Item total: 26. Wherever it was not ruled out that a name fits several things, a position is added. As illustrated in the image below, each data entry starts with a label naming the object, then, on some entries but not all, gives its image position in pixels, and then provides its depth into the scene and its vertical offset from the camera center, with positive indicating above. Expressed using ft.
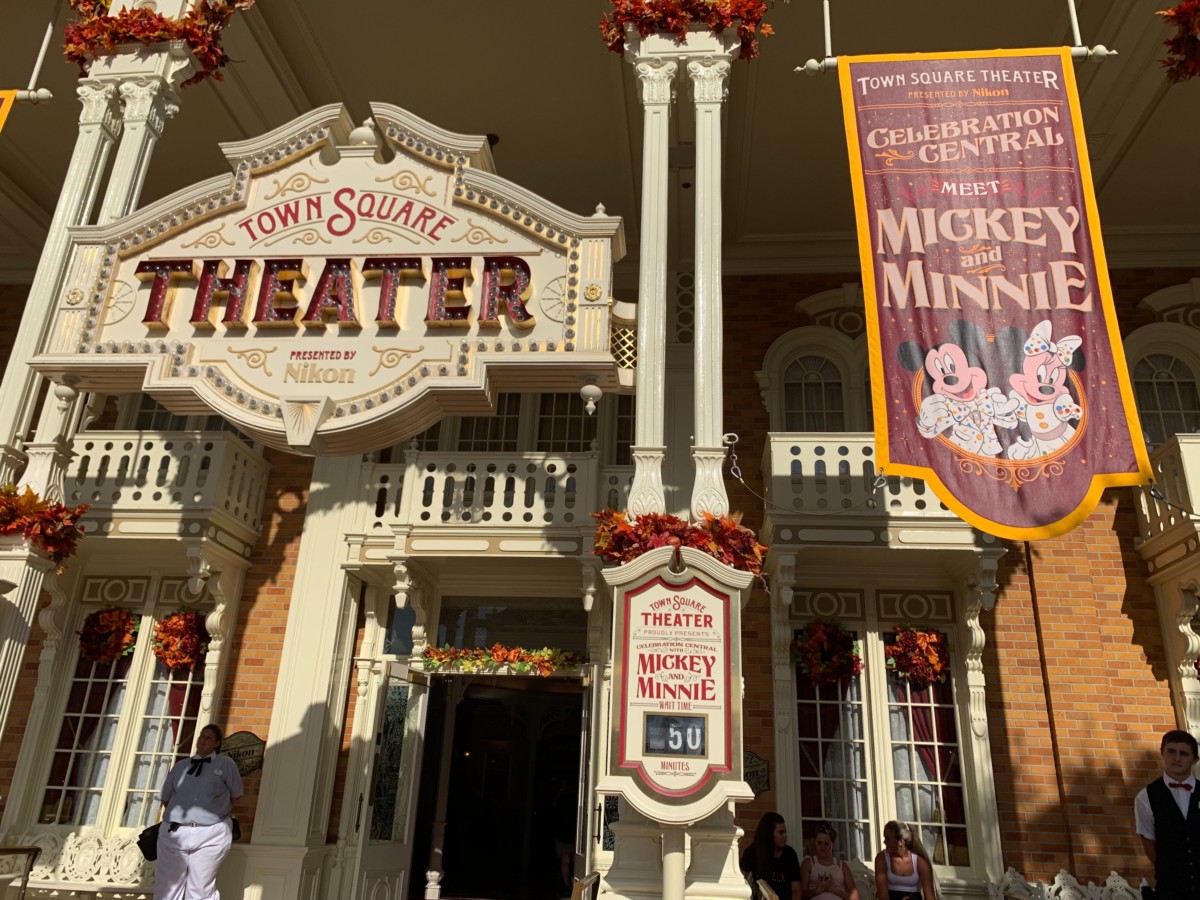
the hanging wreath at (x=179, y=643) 31.01 +4.40
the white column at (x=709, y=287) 18.28 +10.52
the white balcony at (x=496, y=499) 29.45 +9.24
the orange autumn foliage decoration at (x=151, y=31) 24.34 +18.97
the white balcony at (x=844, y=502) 27.78 +8.98
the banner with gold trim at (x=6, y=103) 23.63 +16.51
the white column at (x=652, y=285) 18.37 +10.56
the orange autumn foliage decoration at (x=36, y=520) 19.72 +5.23
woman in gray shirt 19.01 -0.89
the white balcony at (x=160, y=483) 29.81 +9.36
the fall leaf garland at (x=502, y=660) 30.17 +4.20
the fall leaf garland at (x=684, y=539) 17.21 +4.71
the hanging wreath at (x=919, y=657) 29.40 +4.70
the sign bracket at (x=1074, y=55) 21.54 +17.14
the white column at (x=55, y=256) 21.15 +12.19
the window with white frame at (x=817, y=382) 34.24 +15.33
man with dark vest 15.49 -0.04
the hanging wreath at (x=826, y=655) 29.48 +4.64
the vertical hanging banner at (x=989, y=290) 17.46 +10.32
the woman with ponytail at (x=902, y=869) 22.97 -1.47
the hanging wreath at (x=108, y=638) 31.55 +4.53
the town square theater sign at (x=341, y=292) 19.53 +10.61
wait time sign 15.46 +1.86
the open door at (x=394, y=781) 28.99 +0.20
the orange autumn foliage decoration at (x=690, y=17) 21.57 +17.74
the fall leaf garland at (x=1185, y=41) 21.21 +17.44
